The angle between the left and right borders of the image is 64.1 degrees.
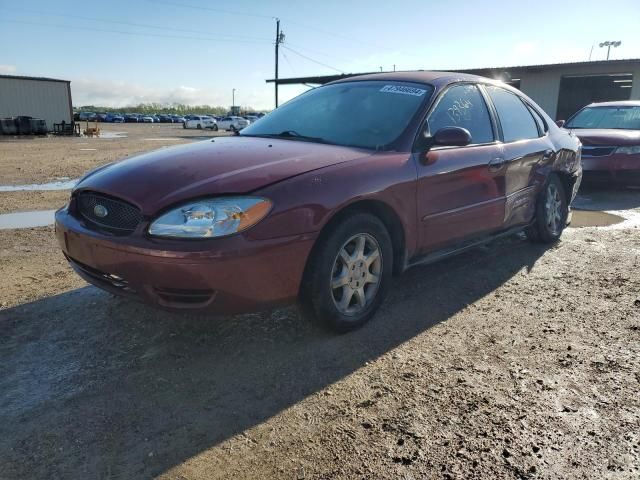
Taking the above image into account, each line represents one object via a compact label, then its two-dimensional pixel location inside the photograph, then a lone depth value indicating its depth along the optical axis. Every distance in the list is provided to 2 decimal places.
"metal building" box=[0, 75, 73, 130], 33.59
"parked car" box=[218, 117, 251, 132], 48.85
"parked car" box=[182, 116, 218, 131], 49.88
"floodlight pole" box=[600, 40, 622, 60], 57.09
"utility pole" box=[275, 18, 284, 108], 50.32
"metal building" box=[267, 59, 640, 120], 19.59
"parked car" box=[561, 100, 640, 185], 8.08
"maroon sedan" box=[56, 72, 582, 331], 2.64
